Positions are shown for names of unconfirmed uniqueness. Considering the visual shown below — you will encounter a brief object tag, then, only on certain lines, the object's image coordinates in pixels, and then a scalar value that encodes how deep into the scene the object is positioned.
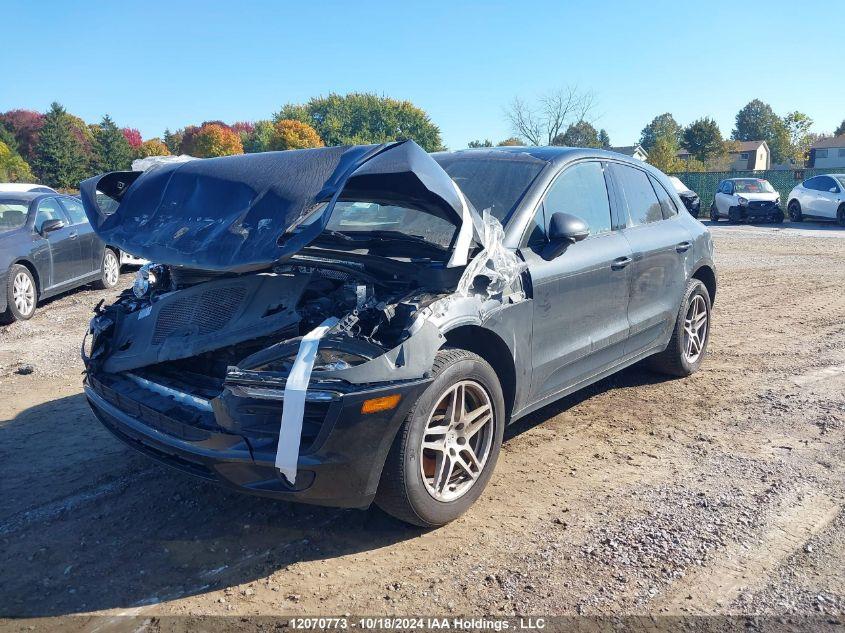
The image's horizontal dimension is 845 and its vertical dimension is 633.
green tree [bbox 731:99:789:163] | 109.72
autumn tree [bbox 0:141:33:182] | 51.53
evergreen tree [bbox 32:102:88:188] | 60.28
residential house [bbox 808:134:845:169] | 75.19
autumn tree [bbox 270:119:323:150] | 72.82
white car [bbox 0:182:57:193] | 10.11
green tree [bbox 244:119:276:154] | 77.84
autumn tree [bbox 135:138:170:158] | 77.88
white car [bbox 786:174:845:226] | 22.78
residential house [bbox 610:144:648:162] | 62.58
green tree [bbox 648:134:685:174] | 51.25
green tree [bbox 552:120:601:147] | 60.09
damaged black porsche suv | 2.96
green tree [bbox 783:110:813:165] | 88.53
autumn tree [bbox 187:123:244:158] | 83.06
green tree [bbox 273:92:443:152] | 90.88
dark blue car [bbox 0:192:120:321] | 8.59
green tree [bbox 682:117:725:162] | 60.97
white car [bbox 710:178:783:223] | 24.83
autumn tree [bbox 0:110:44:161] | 77.74
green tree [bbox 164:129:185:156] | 96.69
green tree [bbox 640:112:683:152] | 111.06
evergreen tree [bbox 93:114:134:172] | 66.69
